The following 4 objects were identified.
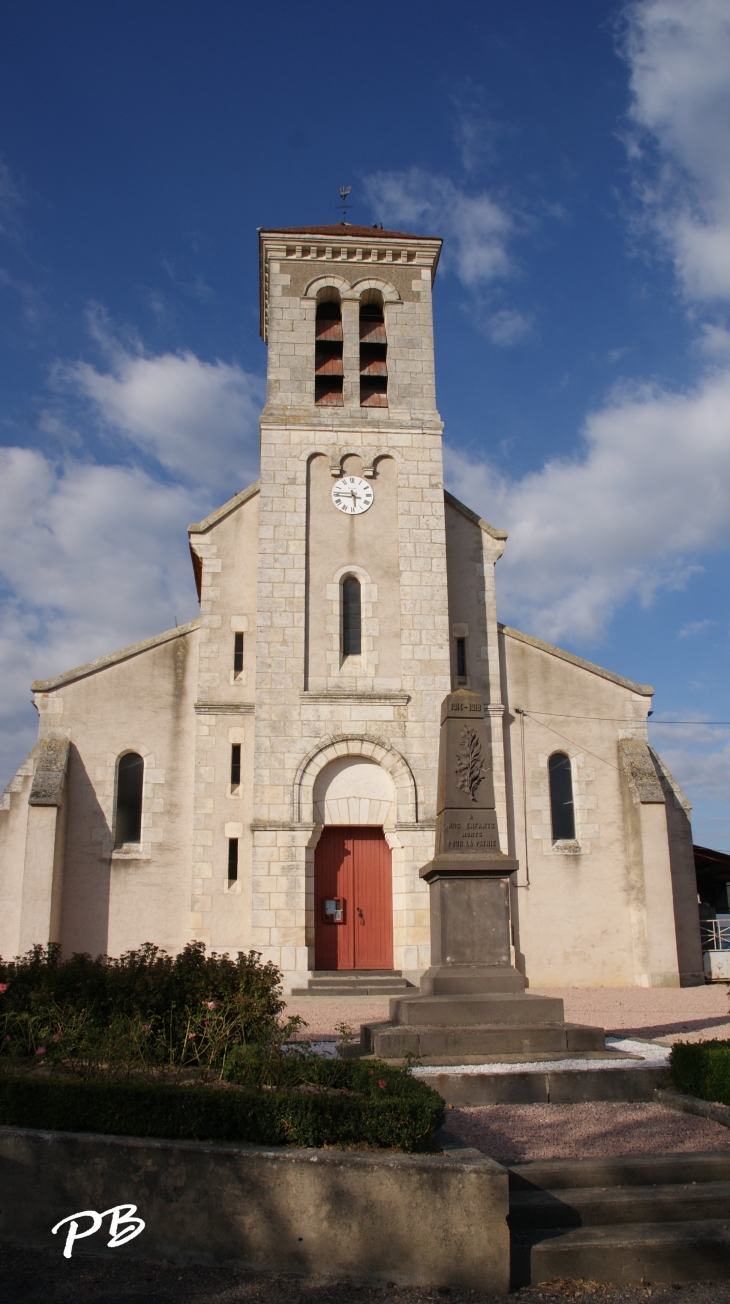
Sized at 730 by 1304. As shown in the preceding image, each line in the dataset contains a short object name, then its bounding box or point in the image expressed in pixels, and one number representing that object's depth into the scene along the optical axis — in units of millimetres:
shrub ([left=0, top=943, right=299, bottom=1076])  7684
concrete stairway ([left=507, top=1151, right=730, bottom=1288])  5496
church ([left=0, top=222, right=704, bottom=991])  17828
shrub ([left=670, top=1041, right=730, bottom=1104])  7797
